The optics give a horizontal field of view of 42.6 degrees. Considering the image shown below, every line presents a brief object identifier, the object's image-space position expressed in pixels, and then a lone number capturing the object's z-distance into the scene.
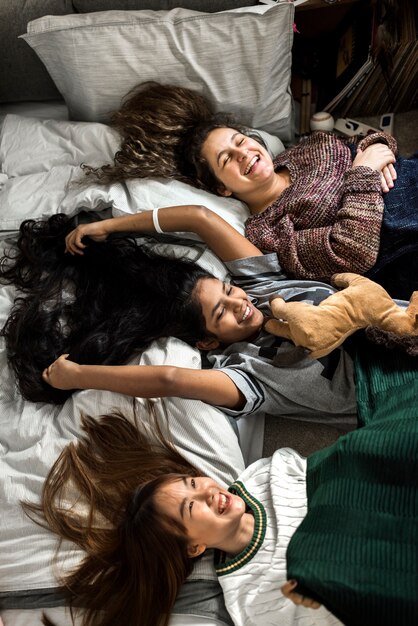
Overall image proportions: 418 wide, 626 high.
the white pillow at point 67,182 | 1.56
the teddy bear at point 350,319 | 1.13
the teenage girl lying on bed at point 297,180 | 1.38
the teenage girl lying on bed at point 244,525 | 0.86
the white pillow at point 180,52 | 1.53
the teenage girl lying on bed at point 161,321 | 1.26
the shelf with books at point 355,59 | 1.68
